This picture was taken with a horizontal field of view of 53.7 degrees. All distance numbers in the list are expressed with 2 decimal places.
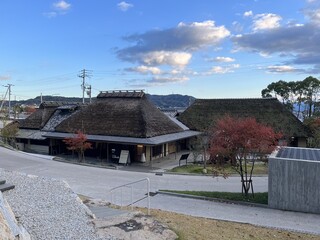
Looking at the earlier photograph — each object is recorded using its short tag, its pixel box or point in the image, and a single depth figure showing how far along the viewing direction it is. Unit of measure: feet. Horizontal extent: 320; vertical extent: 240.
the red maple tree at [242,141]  45.42
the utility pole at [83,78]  167.64
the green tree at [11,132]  100.42
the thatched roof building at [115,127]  80.59
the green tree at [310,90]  144.56
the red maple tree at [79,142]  76.74
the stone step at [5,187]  29.90
